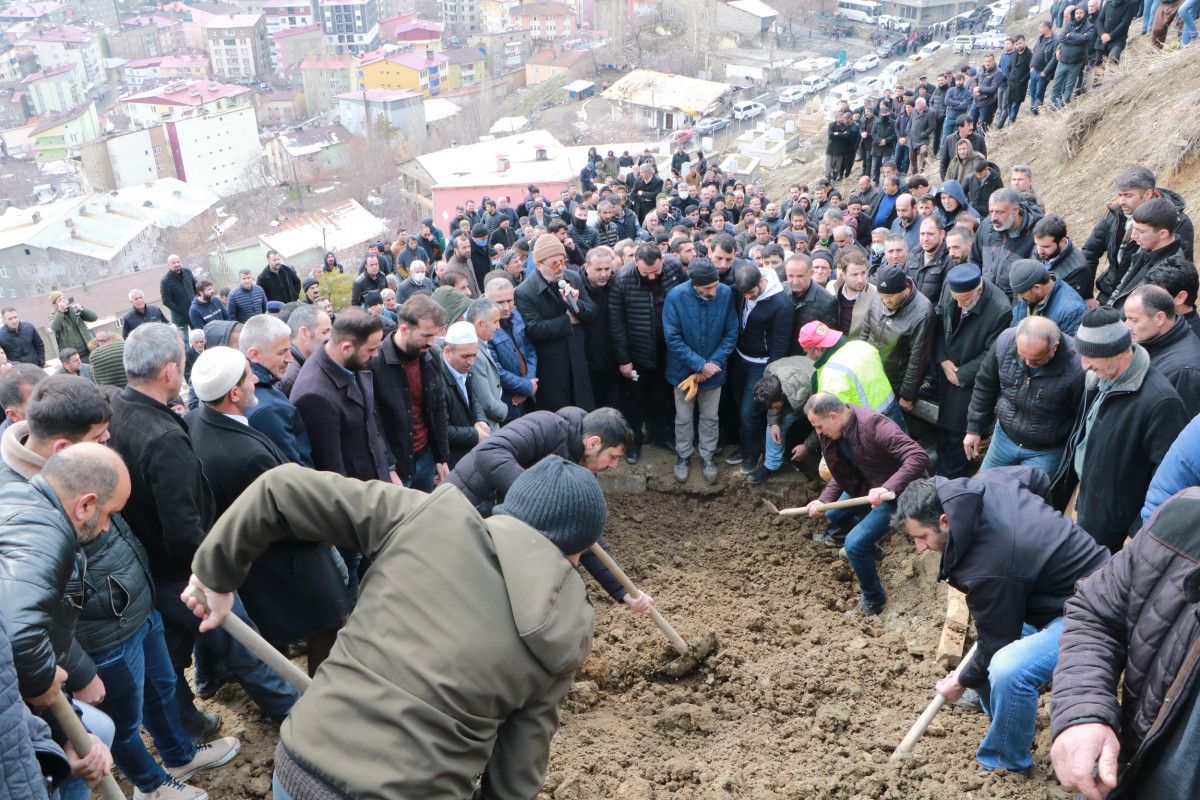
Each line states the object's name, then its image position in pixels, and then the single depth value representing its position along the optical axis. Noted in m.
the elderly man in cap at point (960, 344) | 5.78
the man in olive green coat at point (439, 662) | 2.23
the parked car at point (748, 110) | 50.72
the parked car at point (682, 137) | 45.58
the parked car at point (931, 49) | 44.00
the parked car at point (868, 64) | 56.56
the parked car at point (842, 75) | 55.47
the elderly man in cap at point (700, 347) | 6.58
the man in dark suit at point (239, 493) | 3.69
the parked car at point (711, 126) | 48.16
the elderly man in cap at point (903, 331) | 6.04
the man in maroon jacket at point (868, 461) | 5.05
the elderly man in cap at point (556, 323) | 6.48
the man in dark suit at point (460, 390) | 5.32
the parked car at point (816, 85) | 53.91
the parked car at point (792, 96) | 53.06
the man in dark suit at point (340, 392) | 4.58
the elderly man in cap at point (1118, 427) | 4.16
